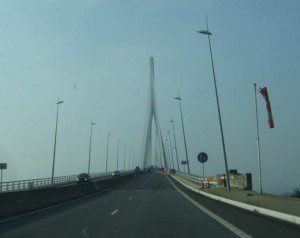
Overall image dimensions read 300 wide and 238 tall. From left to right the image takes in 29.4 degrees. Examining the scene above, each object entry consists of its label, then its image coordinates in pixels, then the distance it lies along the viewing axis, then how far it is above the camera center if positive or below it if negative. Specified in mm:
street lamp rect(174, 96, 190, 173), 79912 +12907
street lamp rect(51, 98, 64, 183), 65375 +10290
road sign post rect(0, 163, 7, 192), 51750 +7871
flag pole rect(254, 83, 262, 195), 31242 +3879
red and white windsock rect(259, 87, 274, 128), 31453 +7741
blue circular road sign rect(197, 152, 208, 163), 43500 +6871
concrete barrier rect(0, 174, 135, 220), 23047 +2640
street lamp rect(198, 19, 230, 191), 38156 +9555
